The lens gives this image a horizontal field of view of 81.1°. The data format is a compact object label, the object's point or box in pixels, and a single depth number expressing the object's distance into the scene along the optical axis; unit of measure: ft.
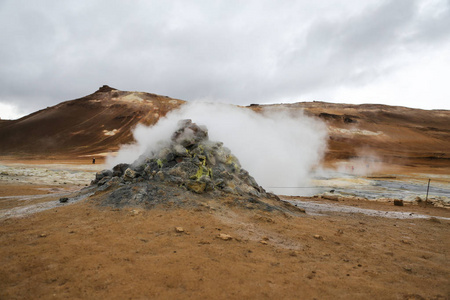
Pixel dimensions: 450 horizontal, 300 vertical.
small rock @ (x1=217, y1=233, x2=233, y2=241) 16.14
